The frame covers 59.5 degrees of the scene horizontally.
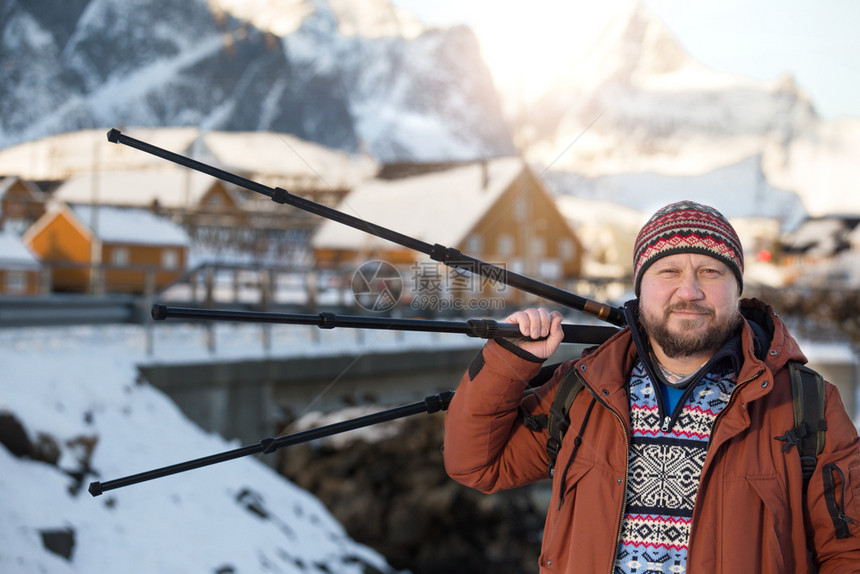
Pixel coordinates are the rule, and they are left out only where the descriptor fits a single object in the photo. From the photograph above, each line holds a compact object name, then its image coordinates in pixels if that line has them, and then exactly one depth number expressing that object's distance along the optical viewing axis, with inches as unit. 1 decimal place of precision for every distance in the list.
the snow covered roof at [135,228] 996.1
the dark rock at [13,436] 213.6
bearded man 75.2
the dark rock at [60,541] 179.2
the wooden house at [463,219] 1095.6
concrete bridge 349.1
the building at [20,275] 448.8
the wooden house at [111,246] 641.0
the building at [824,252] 1323.8
